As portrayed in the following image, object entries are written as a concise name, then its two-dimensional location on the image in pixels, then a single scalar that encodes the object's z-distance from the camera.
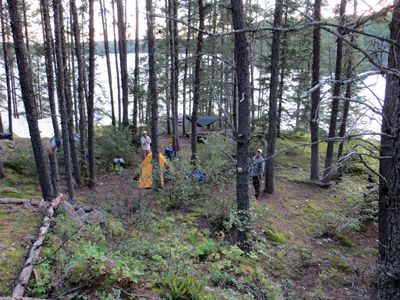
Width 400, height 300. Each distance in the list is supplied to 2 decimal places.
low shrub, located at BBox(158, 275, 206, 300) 3.75
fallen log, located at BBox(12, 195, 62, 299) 3.45
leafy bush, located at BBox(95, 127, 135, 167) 14.79
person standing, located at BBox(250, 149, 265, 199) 10.40
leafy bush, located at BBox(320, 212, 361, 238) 8.78
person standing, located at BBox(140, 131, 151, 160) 14.27
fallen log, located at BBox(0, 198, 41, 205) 6.75
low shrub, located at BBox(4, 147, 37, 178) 12.99
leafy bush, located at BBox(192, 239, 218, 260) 5.96
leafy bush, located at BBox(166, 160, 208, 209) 9.46
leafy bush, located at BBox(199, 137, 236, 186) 9.86
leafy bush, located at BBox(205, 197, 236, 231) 8.14
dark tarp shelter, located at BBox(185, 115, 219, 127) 24.17
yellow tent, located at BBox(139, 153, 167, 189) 10.98
